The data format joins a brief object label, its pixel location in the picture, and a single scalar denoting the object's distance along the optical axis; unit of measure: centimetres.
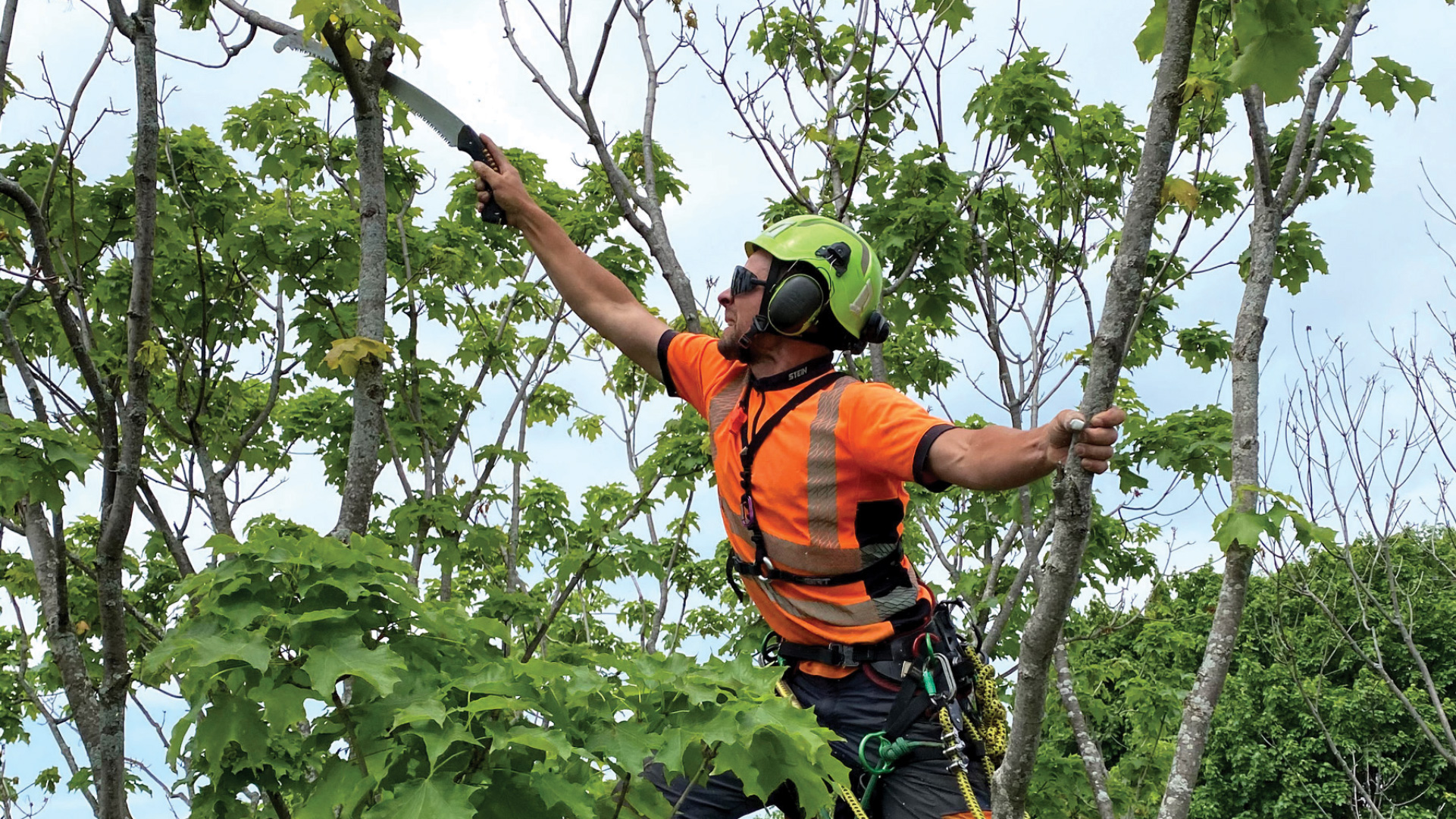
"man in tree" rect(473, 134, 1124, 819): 325
